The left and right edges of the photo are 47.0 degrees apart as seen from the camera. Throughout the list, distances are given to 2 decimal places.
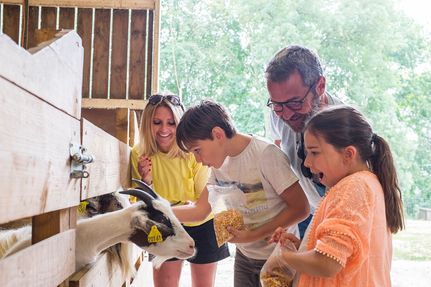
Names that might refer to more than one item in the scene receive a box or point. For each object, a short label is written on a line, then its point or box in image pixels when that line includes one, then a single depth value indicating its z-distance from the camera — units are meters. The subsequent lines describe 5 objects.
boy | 2.14
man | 2.10
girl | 1.44
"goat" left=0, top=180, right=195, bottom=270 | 2.16
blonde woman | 3.02
